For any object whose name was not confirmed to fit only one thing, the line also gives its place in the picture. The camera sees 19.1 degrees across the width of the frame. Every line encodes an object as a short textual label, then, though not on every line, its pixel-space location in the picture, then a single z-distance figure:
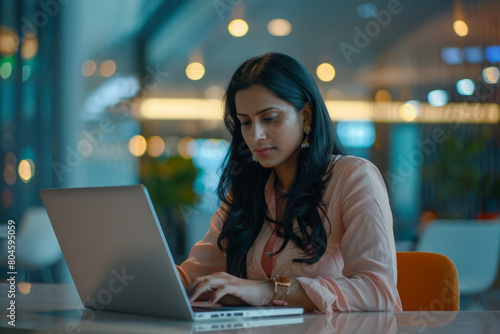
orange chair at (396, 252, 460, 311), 3.10
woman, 2.98
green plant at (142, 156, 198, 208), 6.59
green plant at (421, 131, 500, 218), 6.75
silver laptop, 2.67
